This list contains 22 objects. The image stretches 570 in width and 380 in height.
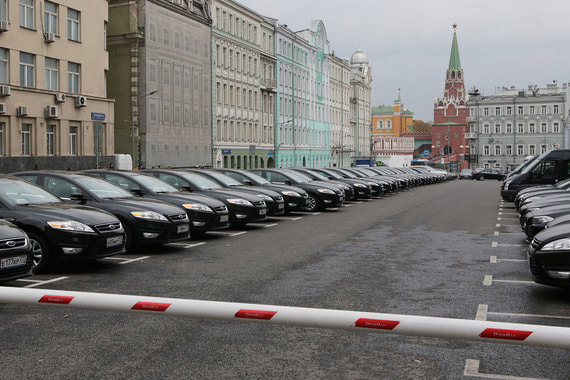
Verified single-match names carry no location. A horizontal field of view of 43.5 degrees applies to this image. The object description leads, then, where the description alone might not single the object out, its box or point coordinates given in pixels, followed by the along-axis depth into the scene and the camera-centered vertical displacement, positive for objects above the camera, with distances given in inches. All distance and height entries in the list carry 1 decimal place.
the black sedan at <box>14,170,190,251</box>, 488.7 -34.1
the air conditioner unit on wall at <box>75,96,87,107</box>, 1576.0 +128.8
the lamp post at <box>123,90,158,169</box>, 1898.1 +105.2
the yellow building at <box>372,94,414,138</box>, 7662.4 +426.8
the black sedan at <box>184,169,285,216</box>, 763.0 -32.6
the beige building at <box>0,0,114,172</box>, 1395.2 +161.5
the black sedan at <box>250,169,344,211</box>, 931.9 -39.1
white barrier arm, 151.0 -35.8
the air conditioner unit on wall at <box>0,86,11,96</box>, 1352.1 +130.0
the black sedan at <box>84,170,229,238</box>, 577.6 -31.7
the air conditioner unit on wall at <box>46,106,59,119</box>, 1482.5 +98.5
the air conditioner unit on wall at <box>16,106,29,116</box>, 1401.3 +96.3
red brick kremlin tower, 5915.4 +366.8
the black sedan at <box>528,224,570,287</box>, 321.7 -44.9
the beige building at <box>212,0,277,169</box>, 2407.6 +275.6
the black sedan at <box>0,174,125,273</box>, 401.4 -39.7
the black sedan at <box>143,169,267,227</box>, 674.2 -34.4
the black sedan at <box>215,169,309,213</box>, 838.5 -32.5
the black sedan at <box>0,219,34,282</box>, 325.7 -43.8
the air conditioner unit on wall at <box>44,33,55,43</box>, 1480.1 +253.6
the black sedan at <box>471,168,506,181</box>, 2942.9 -56.1
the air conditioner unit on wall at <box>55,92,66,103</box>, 1506.2 +131.5
